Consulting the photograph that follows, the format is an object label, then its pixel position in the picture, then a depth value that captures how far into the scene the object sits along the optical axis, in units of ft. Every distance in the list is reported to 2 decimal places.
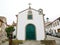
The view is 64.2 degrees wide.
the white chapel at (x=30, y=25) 32.52
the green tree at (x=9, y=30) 22.68
